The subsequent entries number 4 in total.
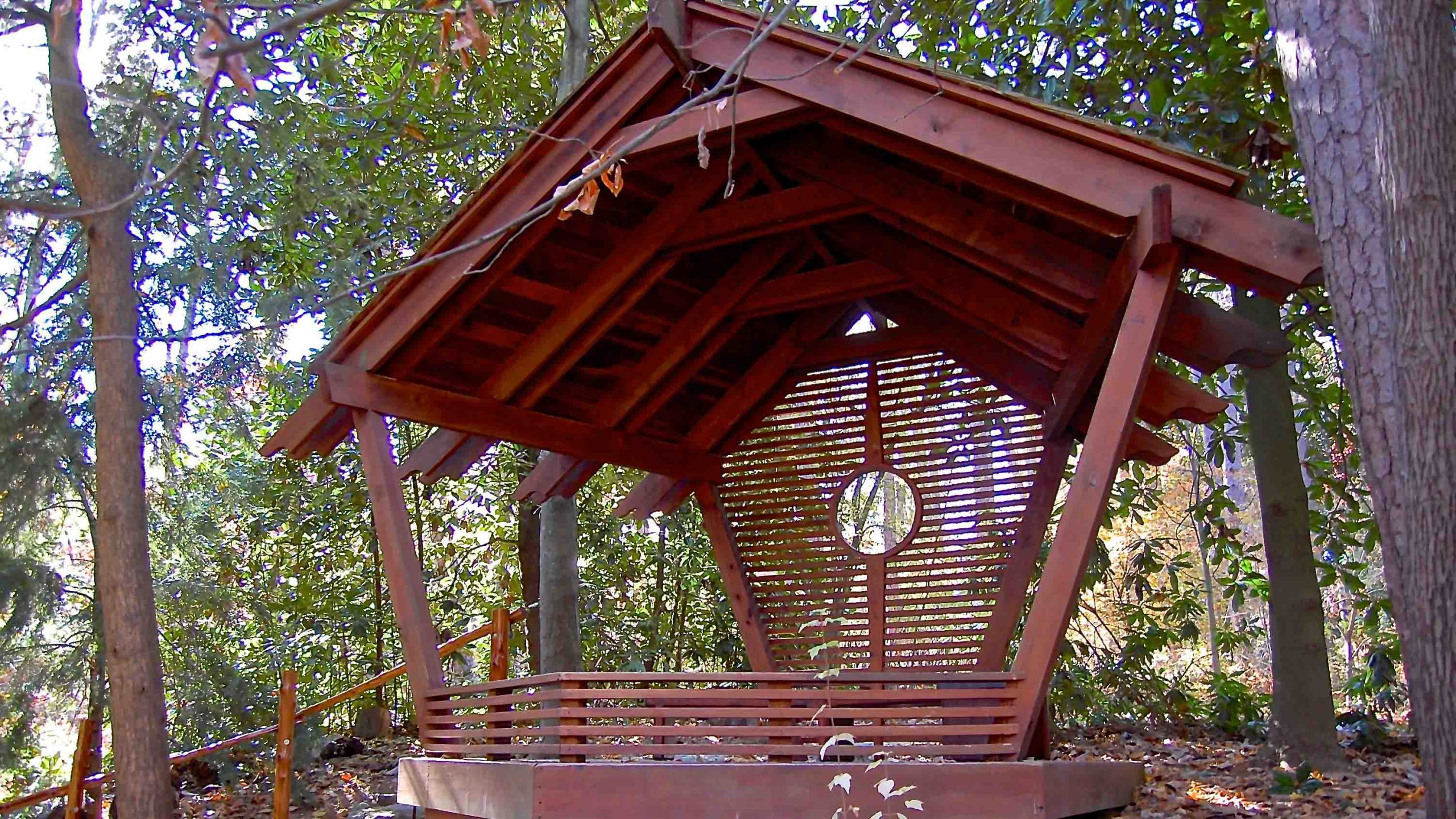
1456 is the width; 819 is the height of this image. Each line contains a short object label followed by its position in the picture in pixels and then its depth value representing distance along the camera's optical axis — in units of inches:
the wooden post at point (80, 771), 272.5
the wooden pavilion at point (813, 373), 174.1
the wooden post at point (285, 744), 263.1
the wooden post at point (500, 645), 296.2
